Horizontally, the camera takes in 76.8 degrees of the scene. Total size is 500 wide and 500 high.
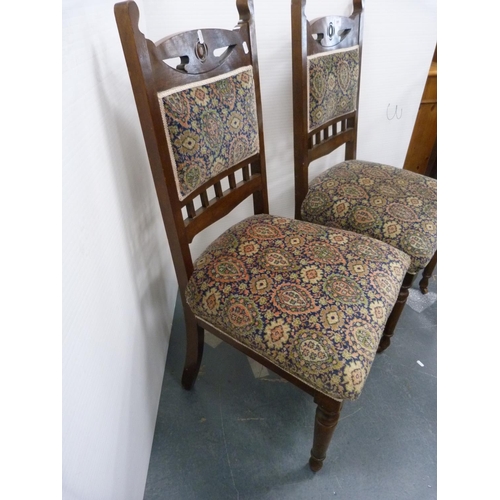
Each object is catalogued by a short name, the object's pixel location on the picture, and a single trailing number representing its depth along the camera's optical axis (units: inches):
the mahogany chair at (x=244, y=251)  22.2
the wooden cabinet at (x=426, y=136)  63.2
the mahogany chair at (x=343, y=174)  34.2
